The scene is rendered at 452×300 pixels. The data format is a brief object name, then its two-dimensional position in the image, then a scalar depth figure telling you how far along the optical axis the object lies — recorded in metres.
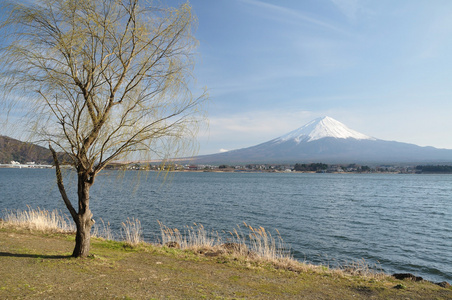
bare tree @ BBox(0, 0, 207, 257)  6.72
